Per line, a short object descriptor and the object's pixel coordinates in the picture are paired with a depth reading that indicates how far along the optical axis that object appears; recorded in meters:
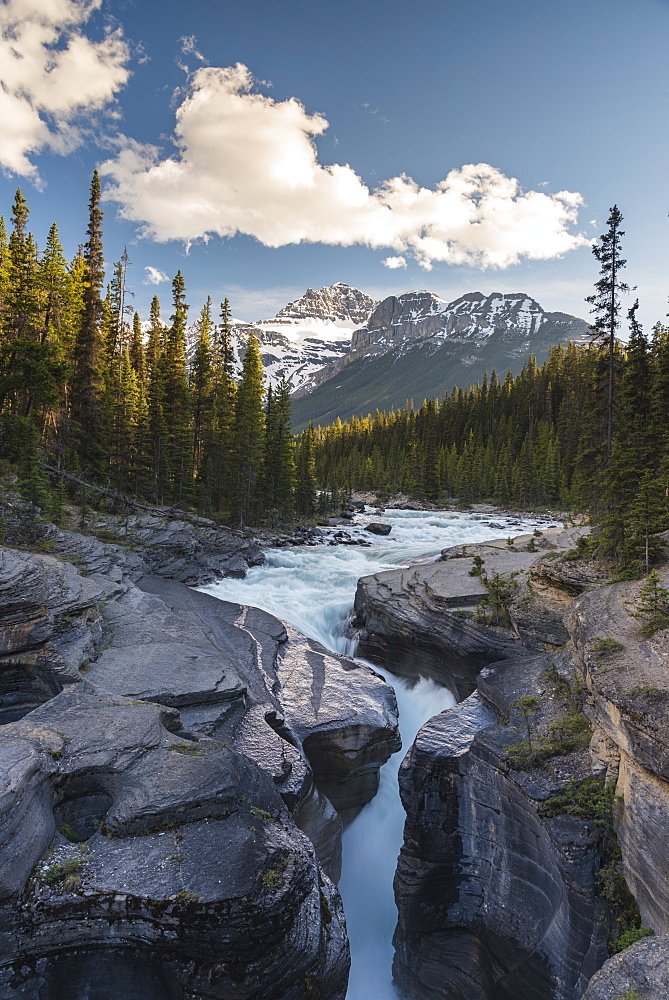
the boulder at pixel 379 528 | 46.67
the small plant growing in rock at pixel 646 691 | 7.25
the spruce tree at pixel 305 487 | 54.66
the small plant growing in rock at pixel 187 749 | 7.61
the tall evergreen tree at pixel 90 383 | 33.12
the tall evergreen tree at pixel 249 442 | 40.06
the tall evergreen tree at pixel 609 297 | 19.23
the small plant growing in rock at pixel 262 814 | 6.74
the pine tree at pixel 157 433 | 36.50
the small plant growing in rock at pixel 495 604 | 14.99
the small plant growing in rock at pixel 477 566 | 17.93
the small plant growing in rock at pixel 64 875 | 5.36
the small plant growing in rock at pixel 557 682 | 10.54
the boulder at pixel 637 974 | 4.79
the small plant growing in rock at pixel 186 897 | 5.31
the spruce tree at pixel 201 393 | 44.22
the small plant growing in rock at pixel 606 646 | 9.01
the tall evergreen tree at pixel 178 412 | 38.03
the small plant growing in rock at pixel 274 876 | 5.68
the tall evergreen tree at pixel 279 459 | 44.88
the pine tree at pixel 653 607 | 9.11
